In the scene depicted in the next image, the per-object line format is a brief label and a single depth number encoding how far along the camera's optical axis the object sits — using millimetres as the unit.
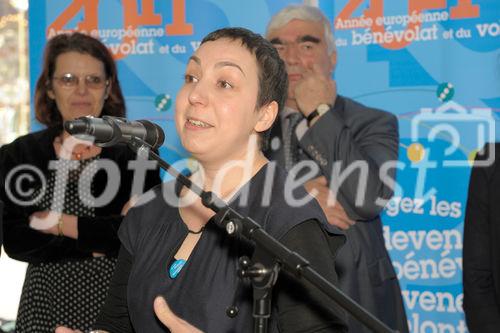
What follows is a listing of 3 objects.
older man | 3093
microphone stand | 2050
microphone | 2092
